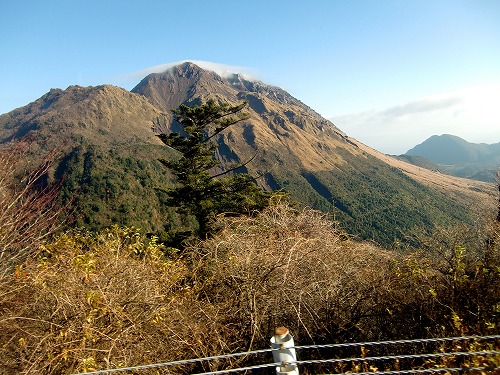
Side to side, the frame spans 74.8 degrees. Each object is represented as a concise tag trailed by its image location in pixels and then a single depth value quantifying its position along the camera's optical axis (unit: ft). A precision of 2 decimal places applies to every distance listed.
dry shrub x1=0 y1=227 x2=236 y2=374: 11.53
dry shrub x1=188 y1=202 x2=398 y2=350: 14.57
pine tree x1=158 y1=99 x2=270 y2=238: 60.44
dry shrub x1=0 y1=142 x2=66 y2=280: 15.15
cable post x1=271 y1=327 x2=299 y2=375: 8.47
